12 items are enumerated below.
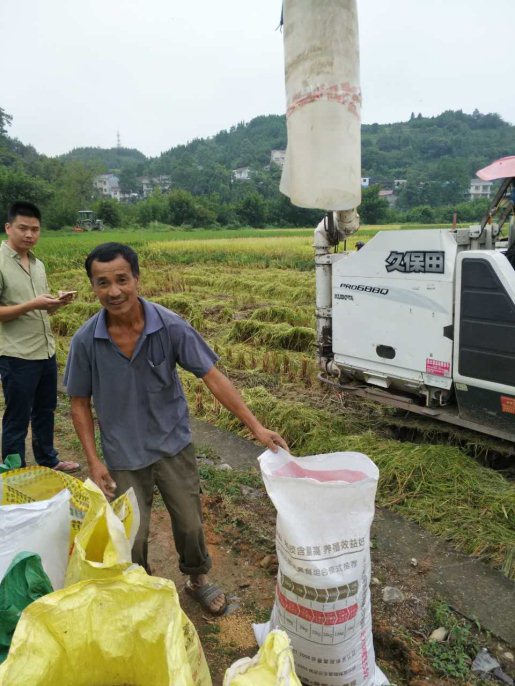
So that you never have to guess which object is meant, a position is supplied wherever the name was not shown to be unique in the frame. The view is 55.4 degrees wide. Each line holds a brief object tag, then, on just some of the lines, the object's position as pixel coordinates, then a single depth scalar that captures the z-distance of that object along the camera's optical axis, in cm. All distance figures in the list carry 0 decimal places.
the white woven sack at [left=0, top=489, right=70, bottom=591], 147
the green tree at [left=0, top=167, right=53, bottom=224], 3791
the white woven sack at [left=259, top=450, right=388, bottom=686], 154
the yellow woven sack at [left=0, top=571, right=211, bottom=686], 107
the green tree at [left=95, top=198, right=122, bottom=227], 4759
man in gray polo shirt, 189
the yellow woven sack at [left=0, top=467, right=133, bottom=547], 166
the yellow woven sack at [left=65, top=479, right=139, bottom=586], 135
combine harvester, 195
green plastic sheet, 120
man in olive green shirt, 301
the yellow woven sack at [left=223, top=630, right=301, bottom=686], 100
